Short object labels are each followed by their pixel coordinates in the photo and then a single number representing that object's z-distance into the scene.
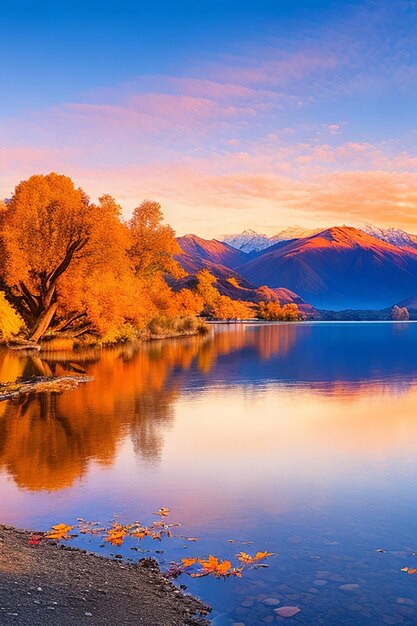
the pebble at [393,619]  8.23
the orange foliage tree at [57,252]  55.91
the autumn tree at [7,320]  48.67
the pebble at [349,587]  9.21
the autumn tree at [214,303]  134.12
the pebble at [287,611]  8.44
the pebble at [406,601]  8.78
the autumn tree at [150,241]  80.69
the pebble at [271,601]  8.77
